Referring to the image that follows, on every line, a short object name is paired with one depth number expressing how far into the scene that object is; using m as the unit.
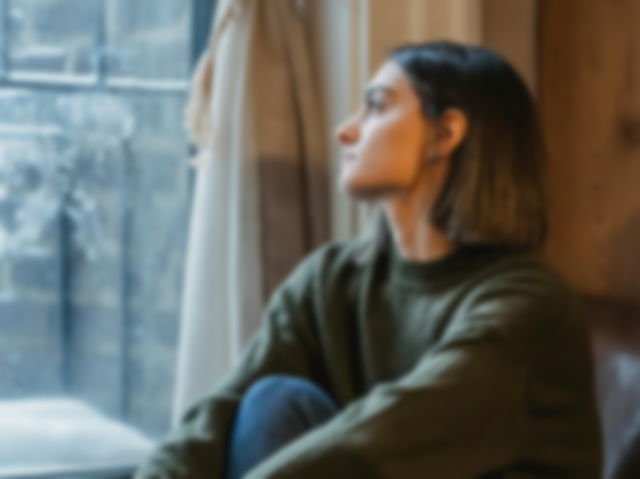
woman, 2.18
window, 2.96
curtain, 2.84
